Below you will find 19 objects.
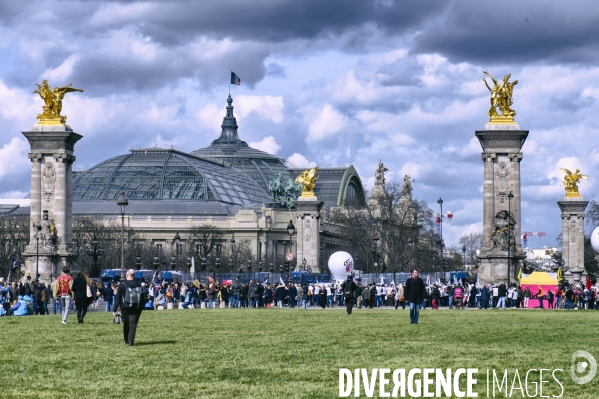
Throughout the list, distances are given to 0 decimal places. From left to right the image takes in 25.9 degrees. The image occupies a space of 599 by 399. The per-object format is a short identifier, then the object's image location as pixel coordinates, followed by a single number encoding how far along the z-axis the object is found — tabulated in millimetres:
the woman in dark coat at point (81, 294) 36562
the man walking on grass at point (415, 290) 35531
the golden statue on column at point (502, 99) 75812
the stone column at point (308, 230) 111188
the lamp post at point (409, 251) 119188
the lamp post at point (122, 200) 64750
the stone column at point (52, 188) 77125
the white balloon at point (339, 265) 96500
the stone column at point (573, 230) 105438
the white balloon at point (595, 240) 86125
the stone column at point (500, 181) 73750
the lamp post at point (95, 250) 80788
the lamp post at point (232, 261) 127938
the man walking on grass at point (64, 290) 36438
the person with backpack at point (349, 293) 46719
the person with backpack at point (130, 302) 25750
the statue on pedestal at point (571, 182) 107625
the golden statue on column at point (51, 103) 78688
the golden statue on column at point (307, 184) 113338
